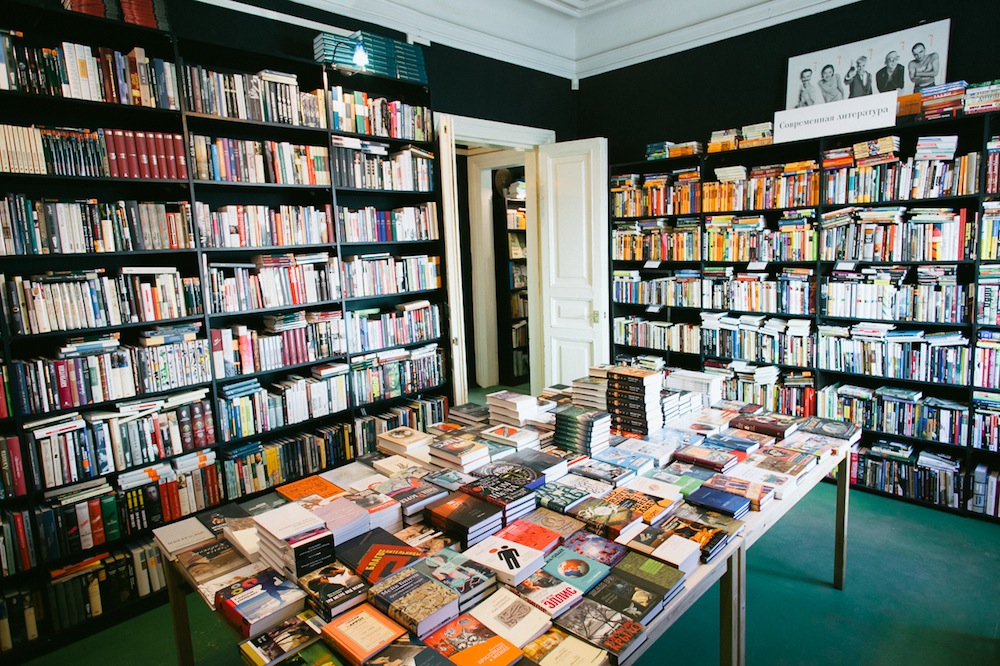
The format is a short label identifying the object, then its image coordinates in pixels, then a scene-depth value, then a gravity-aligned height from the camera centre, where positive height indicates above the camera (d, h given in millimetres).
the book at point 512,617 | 1484 -939
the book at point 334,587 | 1593 -903
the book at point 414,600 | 1501 -895
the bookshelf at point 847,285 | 3531 -243
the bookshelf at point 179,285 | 2732 -59
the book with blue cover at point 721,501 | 2014 -875
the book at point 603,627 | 1437 -944
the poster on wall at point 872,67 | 3697 +1213
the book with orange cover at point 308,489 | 2248 -860
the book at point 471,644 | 1403 -948
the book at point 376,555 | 1734 -890
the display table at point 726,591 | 1645 -1015
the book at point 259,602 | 1554 -916
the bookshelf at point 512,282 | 7074 -249
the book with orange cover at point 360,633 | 1424 -928
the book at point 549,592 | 1577 -928
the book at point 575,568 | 1686 -922
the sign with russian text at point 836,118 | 3637 +860
